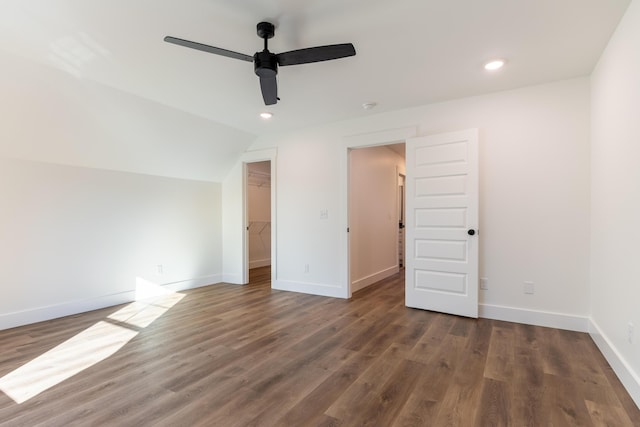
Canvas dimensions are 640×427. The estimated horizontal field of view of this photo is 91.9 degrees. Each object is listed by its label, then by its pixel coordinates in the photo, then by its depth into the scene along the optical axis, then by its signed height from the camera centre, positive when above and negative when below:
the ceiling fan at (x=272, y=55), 2.02 +1.08
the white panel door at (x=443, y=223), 3.40 -0.15
